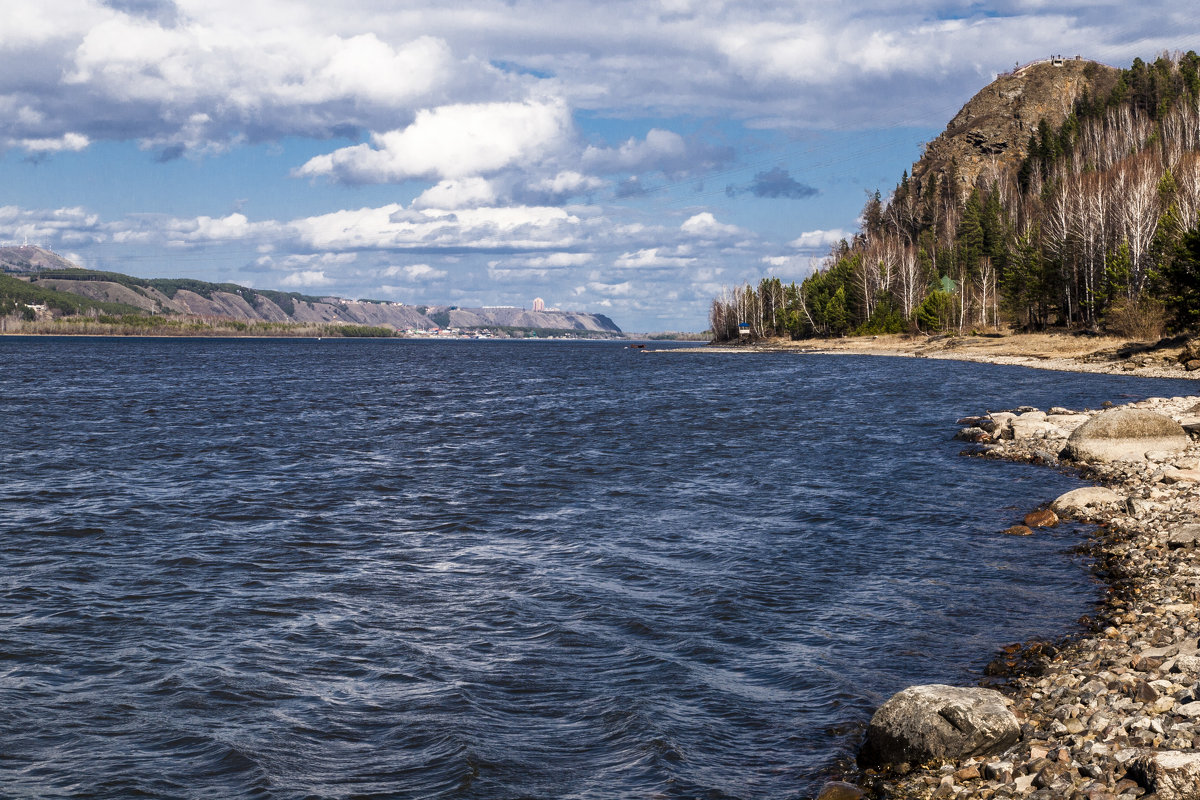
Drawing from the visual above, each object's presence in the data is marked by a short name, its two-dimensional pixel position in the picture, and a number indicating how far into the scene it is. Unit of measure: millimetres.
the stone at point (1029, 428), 37406
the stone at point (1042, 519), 23125
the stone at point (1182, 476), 24828
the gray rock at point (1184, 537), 18641
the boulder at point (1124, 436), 30422
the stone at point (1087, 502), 23281
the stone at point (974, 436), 39059
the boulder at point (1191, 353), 66750
